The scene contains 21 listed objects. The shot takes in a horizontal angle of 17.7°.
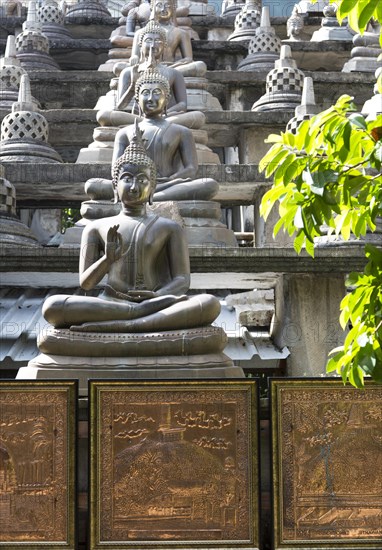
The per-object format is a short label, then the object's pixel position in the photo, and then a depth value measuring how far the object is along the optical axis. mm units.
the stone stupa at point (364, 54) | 18406
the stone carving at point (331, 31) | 20297
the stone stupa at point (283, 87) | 15555
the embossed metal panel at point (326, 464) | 6922
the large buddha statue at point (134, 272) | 8055
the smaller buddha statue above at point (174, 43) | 16719
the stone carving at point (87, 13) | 21734
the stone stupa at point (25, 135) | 13680
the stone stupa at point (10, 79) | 16266
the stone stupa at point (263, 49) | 18344
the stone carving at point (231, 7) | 22591
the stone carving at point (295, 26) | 20500
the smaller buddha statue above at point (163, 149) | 11680
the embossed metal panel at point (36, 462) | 6879
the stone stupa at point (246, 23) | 20266
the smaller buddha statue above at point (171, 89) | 13969
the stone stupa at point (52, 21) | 20547
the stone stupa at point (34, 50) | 18562
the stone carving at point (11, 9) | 22547
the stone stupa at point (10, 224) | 11570
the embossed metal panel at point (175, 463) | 6902
